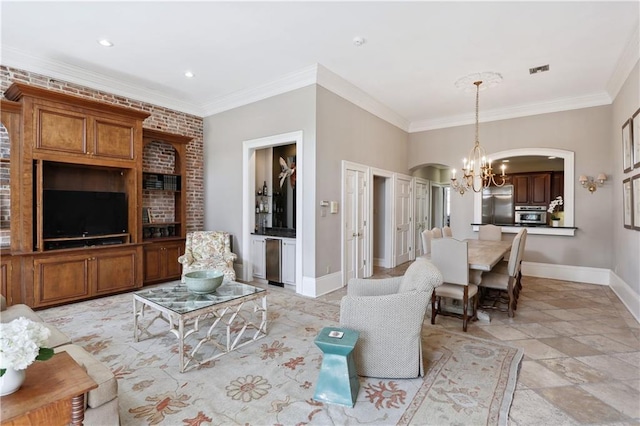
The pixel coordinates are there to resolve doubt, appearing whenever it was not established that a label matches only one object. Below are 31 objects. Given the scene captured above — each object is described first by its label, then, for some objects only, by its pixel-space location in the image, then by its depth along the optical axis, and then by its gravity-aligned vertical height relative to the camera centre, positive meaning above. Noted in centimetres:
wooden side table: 131 -81
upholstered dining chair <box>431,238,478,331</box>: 333 -63
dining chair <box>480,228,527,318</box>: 365 -83
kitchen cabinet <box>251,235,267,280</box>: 546 -76
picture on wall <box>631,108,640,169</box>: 379 +95
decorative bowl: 294 -67
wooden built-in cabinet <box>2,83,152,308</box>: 390 +46
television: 416 +1
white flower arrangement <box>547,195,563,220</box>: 669 +15
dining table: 338 -52
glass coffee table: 261 -96
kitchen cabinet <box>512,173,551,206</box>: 884 +69
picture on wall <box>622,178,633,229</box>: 415 +12
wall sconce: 555 +52
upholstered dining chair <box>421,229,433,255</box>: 447 -40
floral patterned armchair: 488 -67
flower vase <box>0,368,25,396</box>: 134 -74
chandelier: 473 +84
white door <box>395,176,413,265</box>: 712 -18
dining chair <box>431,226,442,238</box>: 468 -31
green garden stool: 212 -112
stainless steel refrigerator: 935 +22
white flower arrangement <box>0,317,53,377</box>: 128 -56
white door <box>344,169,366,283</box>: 538 -20
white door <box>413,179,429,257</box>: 805 +7
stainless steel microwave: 888 -8
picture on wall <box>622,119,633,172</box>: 418 +89
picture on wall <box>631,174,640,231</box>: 381 +15
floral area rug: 201 -131
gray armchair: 234 -86
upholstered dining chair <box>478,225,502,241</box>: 570 -38
